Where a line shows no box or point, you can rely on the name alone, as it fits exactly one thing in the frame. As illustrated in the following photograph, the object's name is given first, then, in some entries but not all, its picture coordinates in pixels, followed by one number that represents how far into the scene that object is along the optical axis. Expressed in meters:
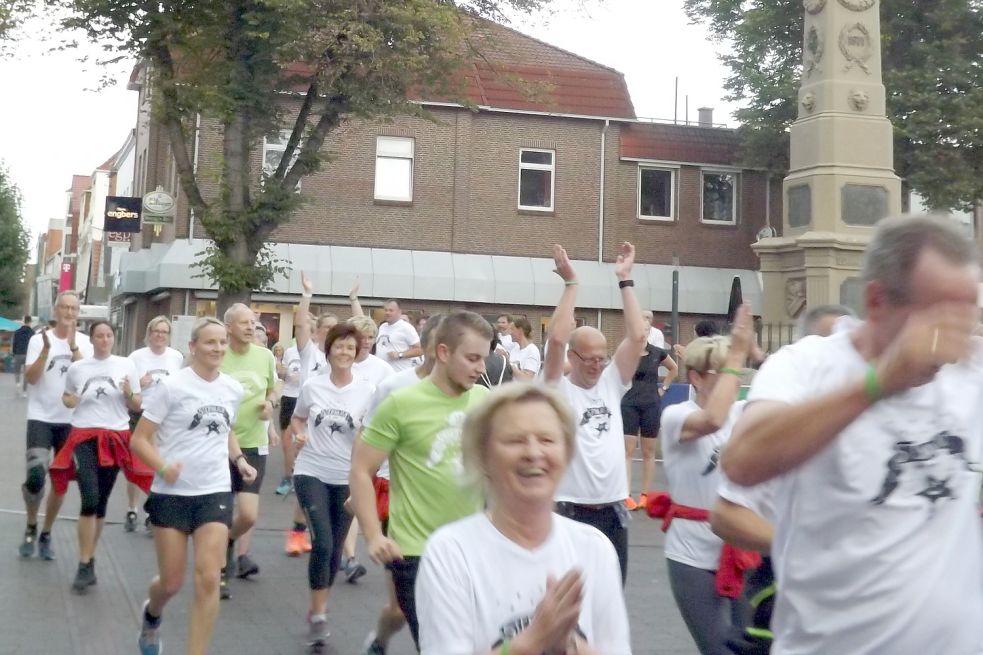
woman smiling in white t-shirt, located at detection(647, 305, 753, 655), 5.31
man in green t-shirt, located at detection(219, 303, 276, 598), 9.41
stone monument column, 16.31
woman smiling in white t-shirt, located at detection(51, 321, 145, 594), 9.45
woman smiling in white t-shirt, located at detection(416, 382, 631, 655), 2.95
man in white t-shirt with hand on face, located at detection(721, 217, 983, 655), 2.71
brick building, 34.00
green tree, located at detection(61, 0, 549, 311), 21.73
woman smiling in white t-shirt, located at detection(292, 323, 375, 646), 7.80
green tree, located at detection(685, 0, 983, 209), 30.97
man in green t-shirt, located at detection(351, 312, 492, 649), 5.61
